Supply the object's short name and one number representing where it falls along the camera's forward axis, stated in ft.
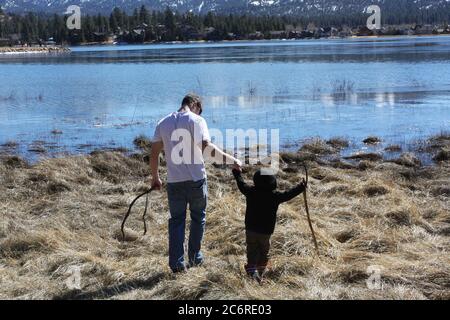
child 20.72
